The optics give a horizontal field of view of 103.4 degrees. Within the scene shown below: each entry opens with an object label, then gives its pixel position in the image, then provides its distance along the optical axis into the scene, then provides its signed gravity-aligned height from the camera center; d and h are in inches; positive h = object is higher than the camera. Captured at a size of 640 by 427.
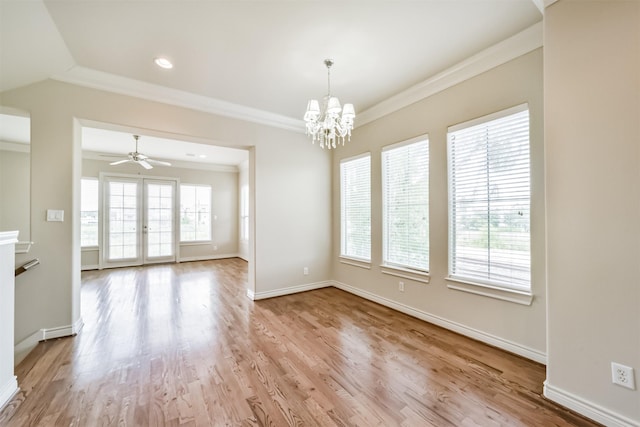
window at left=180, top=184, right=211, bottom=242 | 286.5 +3.0
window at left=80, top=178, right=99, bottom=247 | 237.1 +3.8
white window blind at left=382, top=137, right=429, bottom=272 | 125.8 +5.7
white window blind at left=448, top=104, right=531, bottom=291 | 91.8 +5.6
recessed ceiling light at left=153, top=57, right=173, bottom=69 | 102.0 +63.1
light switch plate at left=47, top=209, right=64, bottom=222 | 105.1 +0.5
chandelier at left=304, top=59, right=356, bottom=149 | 96.7 +37.9
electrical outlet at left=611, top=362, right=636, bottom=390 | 57.7 -37.8
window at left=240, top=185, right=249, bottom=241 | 304.9 +2.9
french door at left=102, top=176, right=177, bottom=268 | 248.7 -5.3
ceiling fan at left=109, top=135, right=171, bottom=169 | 191.2 +44.8
